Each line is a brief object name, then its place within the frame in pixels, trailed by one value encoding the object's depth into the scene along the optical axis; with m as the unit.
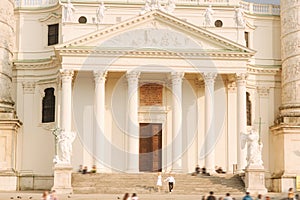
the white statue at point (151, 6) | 52.59
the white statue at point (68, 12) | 54.75
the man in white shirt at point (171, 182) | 45.45
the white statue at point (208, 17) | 55.41
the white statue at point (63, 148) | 46.59
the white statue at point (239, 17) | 55.25
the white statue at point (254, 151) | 46.84
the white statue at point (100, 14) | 55.28
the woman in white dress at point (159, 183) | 45.91
